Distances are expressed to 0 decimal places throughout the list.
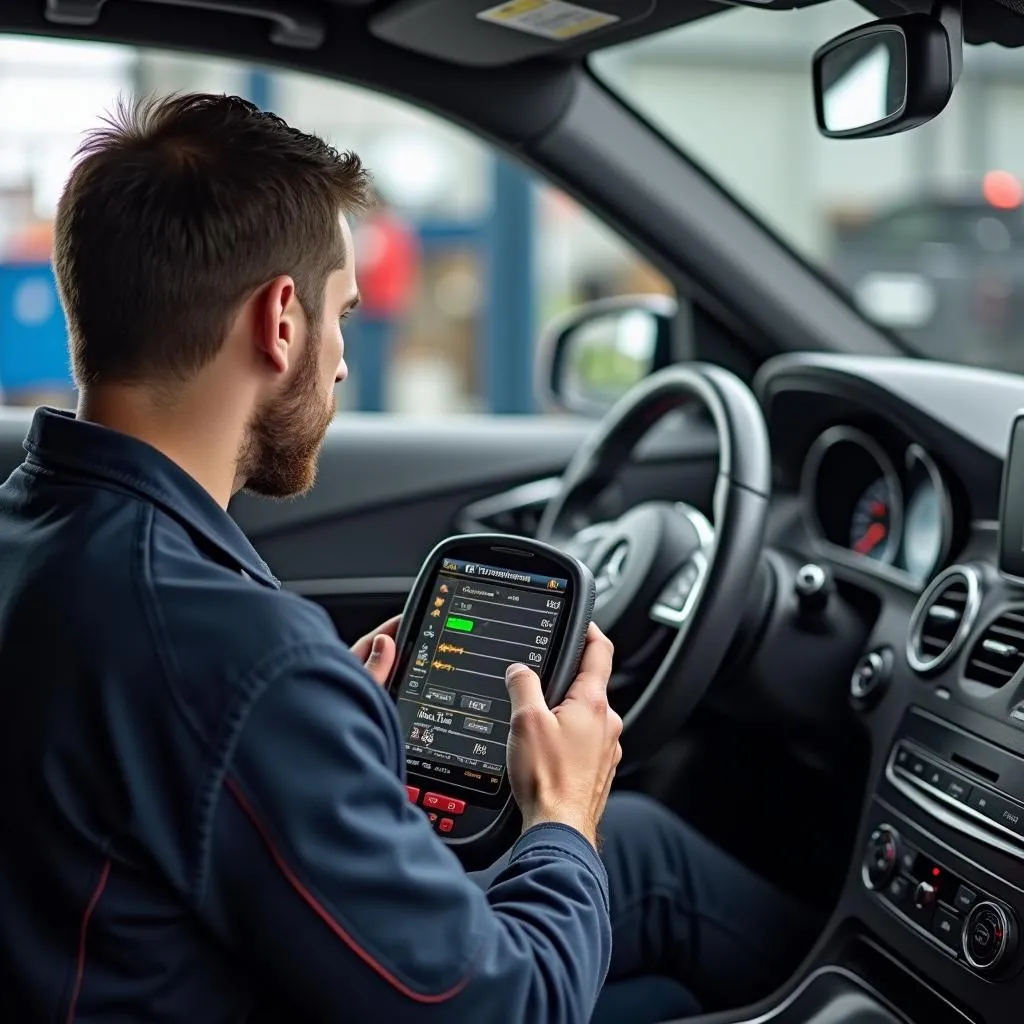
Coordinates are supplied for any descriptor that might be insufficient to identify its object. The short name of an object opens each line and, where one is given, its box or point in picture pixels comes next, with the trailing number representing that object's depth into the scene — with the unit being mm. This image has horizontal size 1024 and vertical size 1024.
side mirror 2684
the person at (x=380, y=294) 7941
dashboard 1537
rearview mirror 1461
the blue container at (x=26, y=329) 5527
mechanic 922
